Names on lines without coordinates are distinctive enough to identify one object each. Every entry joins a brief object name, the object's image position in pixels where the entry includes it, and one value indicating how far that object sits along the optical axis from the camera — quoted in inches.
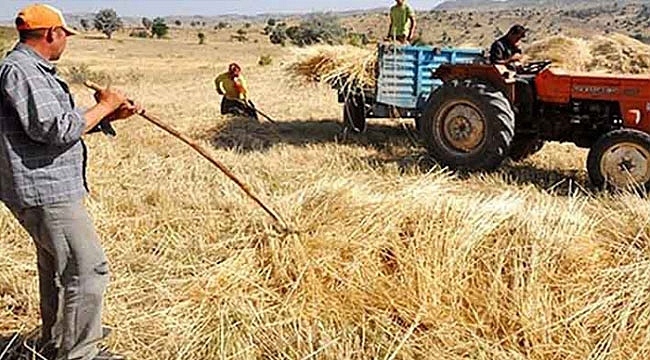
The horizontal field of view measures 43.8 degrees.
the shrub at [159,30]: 2635.1
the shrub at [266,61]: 1051.6
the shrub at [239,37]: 2536.4
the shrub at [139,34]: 2554.6
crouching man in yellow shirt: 458.3
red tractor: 285.1
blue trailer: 378.3
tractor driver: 345.4
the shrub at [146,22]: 3148.6
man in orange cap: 134.0
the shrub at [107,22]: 2600.9
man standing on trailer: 424.2
